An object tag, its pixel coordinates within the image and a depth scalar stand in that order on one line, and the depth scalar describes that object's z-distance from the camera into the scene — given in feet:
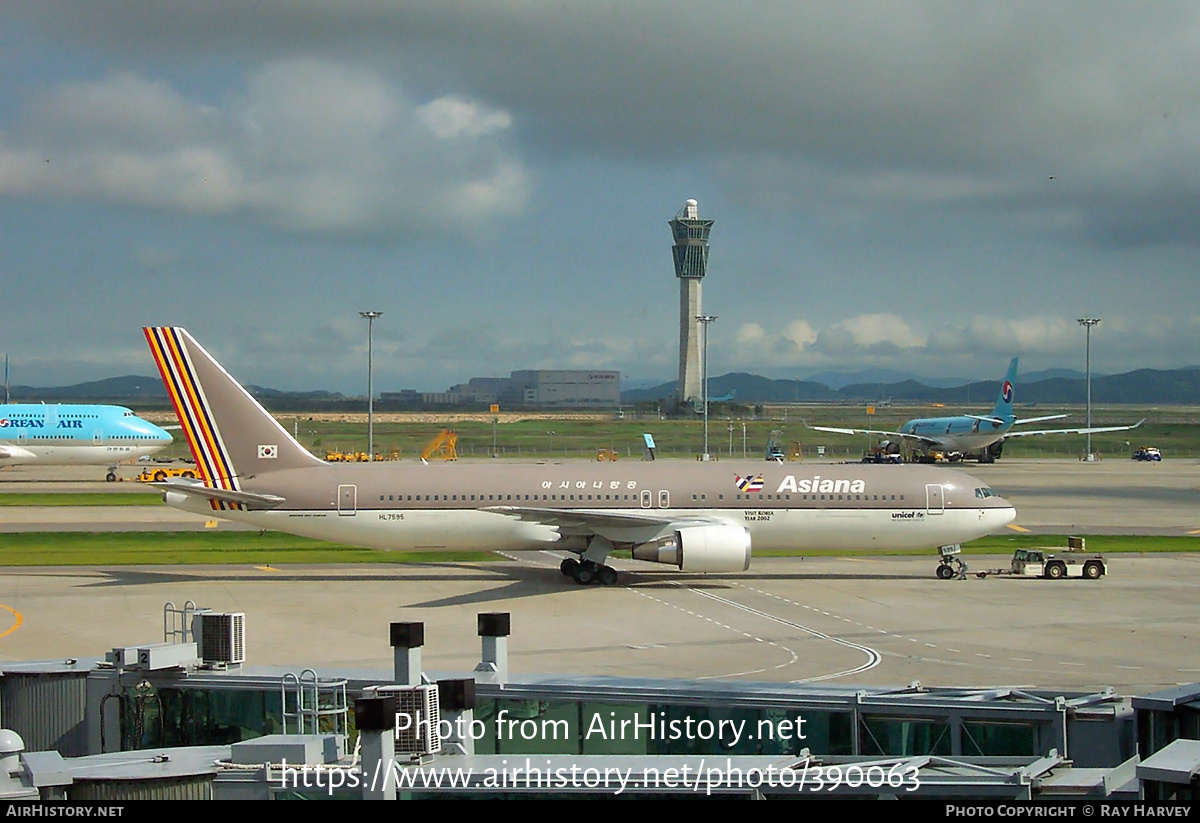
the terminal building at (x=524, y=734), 32.65
